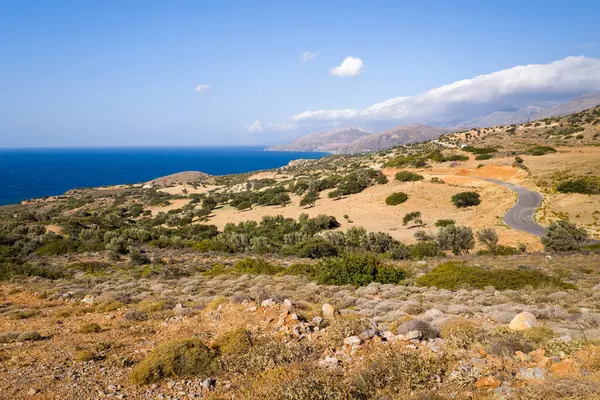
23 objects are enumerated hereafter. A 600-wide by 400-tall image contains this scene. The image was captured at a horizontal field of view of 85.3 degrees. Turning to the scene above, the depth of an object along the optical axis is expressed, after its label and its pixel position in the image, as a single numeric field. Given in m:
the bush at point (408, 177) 45.87
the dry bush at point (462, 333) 6.38
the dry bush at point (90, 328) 8.52
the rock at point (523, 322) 6.84
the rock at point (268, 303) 9.49
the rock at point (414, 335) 6.71
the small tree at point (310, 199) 43.31
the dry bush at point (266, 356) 6.19
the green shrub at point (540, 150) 48.75
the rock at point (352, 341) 6.71
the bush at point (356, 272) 13.59
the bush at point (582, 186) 30.62
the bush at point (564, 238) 19.67
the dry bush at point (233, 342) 6.85
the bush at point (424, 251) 20.99
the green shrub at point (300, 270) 15.79
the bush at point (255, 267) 16.75
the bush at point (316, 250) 22.22
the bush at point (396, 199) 38.54
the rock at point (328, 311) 8.58
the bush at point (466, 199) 34.78
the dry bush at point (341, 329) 6.91
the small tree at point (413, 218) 31.66
